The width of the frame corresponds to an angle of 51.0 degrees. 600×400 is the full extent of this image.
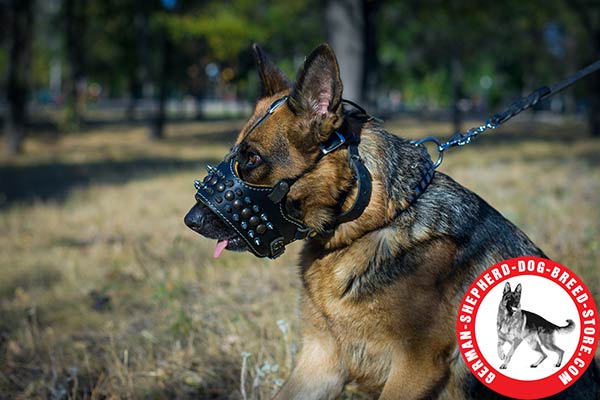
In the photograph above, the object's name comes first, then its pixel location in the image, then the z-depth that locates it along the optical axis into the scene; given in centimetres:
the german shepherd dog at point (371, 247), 259
